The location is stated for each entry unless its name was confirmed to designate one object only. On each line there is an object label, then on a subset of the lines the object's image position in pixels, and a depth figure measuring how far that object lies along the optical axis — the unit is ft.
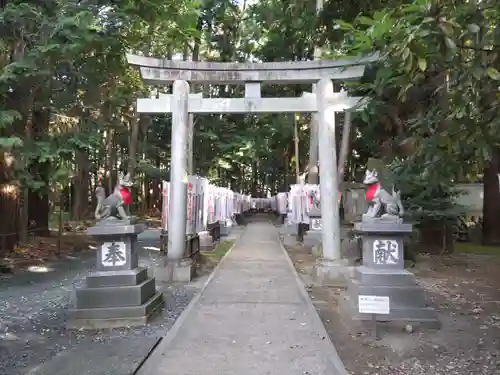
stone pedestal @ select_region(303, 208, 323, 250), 59.67
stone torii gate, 35.96
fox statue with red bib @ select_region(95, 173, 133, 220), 24.99
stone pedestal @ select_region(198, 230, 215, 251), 57.88
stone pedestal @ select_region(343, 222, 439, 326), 22.48
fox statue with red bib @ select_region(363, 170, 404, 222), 23.76
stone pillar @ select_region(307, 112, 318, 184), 72.23
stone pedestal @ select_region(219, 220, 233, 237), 80.07
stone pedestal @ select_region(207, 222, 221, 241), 63.46
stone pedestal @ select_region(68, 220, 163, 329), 23.44
